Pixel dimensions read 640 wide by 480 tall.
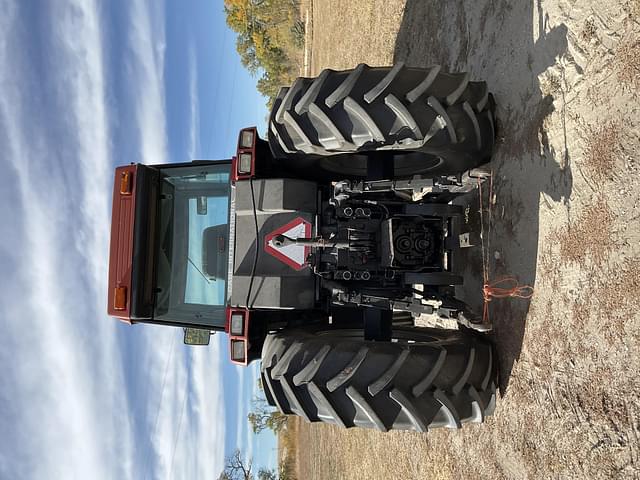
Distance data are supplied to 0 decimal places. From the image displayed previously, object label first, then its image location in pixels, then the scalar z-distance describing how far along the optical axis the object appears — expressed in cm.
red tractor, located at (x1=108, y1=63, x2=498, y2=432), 364
